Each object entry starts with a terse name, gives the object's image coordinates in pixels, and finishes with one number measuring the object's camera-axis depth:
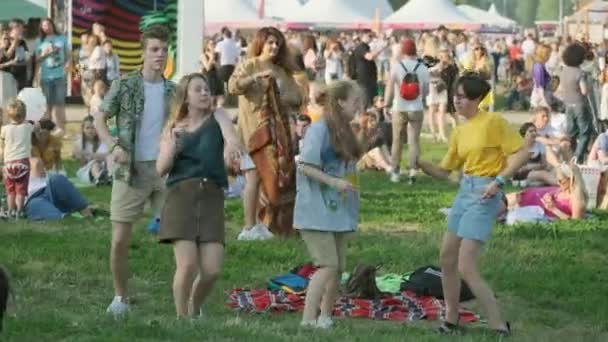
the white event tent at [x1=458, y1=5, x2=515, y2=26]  69.81
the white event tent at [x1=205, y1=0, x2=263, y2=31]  55.69
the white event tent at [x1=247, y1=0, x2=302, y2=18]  61.19
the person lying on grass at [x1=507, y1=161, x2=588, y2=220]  15.41
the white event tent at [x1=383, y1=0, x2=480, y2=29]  60.53
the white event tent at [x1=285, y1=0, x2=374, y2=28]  60.00
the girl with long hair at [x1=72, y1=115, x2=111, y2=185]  18.58
